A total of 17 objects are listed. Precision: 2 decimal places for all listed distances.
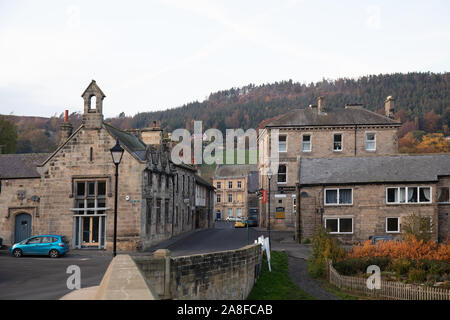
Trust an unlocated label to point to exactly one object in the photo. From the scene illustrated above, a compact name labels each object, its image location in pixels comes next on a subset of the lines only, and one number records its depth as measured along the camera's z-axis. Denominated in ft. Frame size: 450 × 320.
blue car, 98.07
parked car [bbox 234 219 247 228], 203.83
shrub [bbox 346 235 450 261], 86.69
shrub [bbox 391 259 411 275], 83.46
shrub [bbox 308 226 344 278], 90.58
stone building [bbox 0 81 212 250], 112.57
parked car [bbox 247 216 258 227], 207.80
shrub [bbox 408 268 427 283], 78.48
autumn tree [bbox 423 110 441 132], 413.39
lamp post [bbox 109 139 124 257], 65.10
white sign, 92.00
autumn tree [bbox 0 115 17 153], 235.81
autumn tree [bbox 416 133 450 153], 299.17
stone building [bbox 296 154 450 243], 123.85
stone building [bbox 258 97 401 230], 171.12
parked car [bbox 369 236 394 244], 110.01
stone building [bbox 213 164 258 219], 332.80
